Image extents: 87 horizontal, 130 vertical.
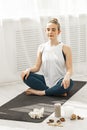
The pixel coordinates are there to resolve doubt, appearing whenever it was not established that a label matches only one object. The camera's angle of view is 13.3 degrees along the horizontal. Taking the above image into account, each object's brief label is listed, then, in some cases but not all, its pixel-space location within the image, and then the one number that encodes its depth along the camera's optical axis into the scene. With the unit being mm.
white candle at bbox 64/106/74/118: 2758
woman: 3283
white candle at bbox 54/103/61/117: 2771
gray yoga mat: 2837
